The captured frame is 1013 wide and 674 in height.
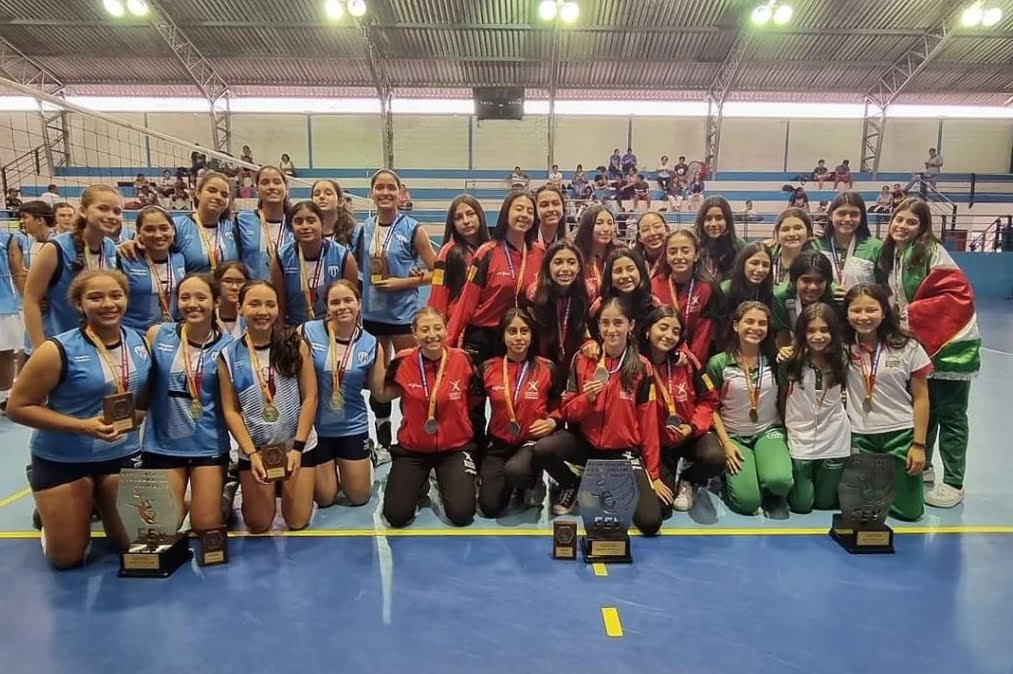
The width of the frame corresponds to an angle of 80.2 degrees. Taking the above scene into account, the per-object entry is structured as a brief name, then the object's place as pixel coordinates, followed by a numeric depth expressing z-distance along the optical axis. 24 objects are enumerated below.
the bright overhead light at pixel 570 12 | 14.40
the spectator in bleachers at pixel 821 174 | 19.41
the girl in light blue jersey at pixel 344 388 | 3.59
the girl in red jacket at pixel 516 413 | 3.67
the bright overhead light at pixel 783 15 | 14.25
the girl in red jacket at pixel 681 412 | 3.74
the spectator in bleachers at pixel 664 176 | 18.75
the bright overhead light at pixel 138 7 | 14.30
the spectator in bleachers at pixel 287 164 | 18.85
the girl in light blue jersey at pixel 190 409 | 3.22
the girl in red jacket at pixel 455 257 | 4.13
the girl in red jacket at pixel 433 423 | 3.57
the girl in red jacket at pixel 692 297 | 4.05
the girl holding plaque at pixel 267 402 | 3.29
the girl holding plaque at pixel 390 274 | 4.39
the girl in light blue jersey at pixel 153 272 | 3.56
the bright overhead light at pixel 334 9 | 14.28
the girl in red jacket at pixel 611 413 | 3.59
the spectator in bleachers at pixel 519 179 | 18.75
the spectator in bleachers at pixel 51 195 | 11.58
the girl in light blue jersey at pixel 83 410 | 2.81
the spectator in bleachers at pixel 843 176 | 18.81
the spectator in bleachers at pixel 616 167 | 18.45
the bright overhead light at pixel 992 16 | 14.46
